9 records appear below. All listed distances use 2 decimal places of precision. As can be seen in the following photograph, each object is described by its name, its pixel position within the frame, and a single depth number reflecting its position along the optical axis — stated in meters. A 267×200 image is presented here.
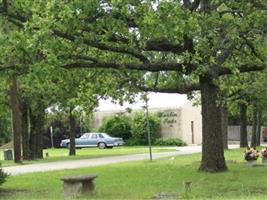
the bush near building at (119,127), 61.61
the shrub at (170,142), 57.16
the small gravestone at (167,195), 14.74
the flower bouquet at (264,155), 25.62
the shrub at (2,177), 16.36
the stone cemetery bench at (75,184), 15.35
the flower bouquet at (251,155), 25.03
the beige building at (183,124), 60.25
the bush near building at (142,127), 58.72
